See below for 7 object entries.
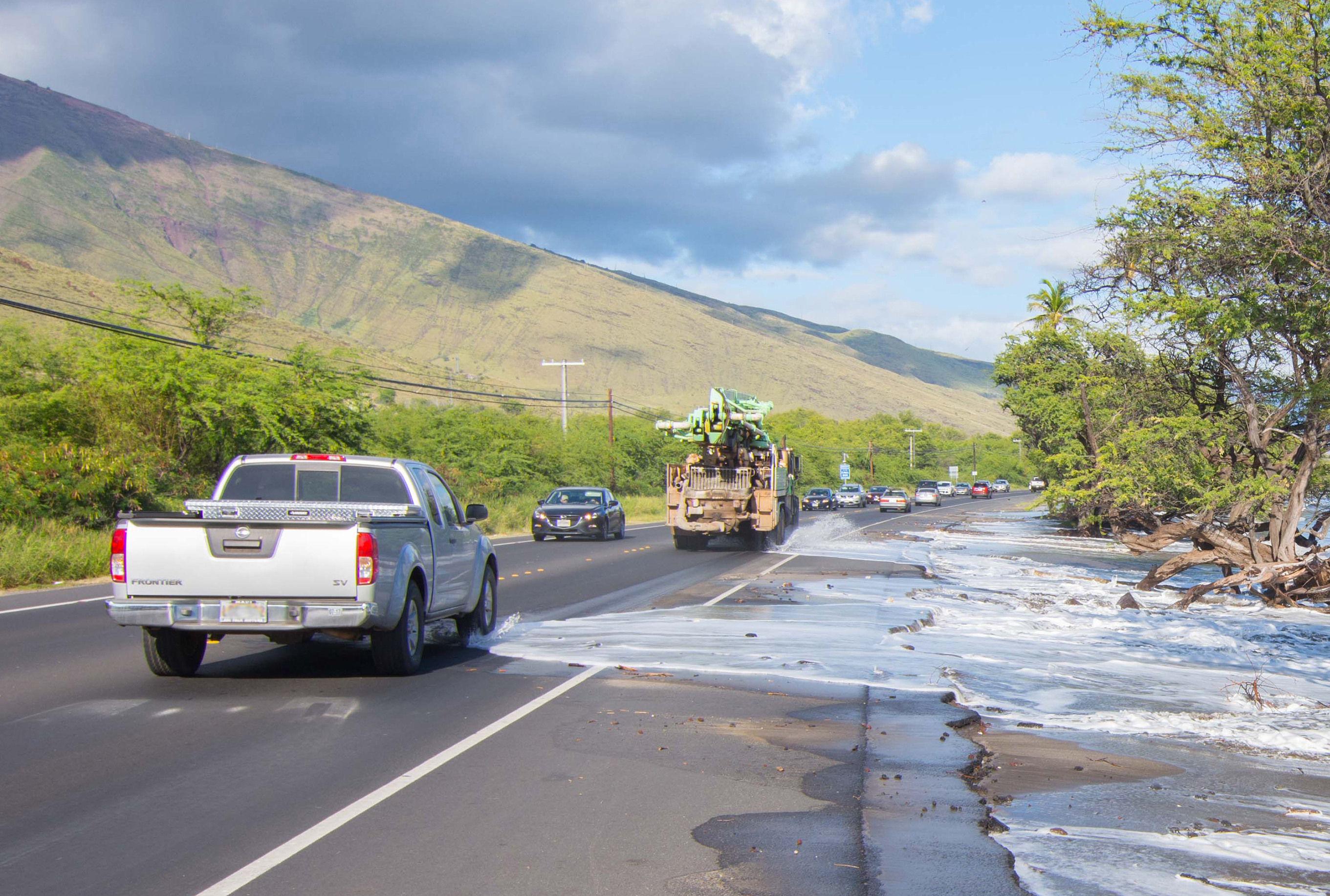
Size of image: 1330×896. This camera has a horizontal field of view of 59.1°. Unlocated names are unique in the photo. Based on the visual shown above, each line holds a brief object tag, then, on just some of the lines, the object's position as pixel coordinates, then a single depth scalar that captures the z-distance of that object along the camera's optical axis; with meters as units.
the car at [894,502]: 68.81
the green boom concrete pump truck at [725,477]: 28.98
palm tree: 58.97
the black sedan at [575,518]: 32.50
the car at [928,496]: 80.25
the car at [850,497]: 72.00
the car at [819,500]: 68.81
